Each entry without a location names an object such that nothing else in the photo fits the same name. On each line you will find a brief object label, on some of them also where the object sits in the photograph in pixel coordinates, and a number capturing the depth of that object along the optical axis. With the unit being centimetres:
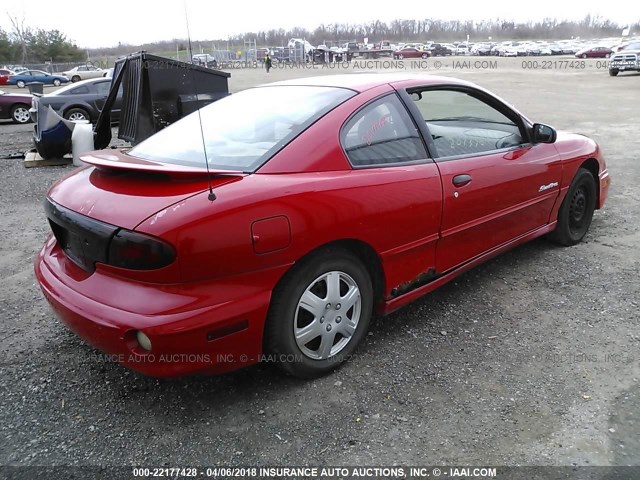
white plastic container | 848
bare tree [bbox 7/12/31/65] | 5780
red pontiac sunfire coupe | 215
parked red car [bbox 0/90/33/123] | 1480
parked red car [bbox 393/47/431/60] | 6134
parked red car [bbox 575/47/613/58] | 5203
